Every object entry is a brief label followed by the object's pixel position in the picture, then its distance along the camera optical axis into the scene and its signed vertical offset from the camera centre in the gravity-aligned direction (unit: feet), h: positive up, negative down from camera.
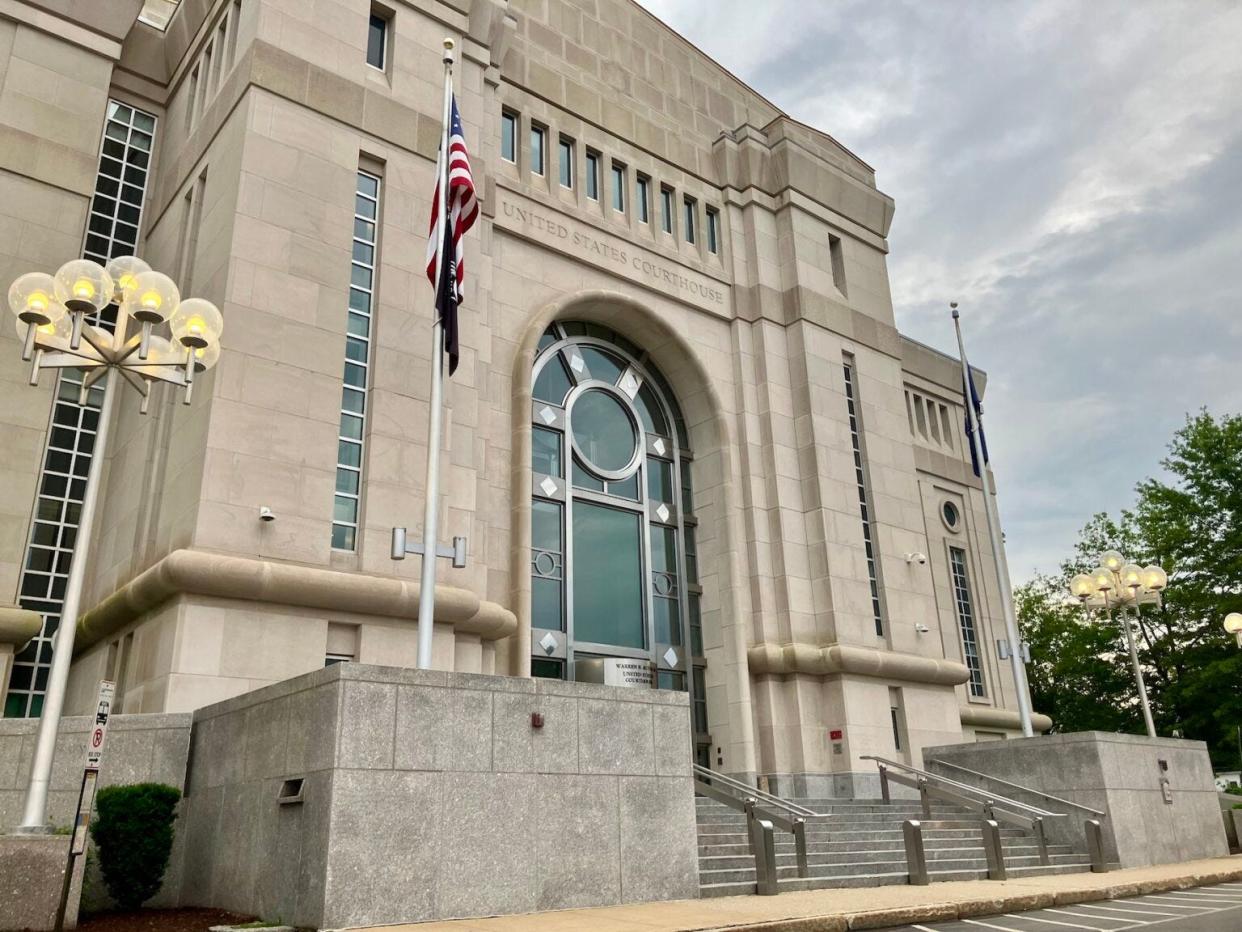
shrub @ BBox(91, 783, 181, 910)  35.19 +0.79
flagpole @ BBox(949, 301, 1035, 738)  70.89 +19.87
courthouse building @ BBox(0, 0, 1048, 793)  53.88 +31.42
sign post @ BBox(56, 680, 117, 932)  30.27 +2.37
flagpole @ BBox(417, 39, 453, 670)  40.47 +16.74
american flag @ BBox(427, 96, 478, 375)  46.96 +27.67
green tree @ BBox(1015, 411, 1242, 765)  104.32 +23.55
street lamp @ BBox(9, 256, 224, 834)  37.14 +19.47
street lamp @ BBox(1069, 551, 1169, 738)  68.33 +16.13
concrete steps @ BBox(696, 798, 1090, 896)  43.73 -0.46
